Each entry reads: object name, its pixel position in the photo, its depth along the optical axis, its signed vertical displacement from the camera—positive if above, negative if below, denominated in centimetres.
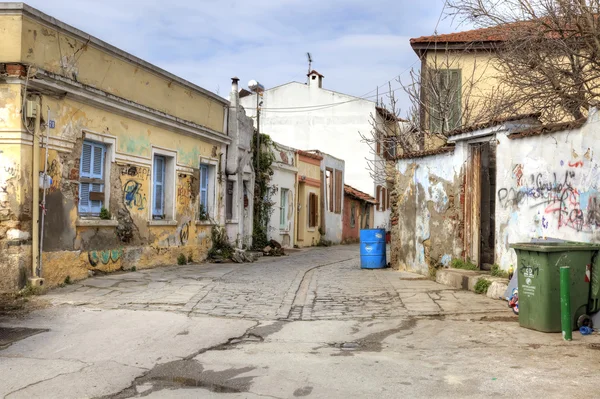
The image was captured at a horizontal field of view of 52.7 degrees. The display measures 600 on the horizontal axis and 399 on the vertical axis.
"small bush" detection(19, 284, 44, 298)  950 -109
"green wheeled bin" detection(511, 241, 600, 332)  725 -65
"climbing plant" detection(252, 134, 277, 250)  2106 +115
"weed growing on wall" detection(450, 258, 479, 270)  1195 -76
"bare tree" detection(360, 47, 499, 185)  1964 +439
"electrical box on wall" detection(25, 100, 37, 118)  985 +186
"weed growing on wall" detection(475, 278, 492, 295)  1020 -100
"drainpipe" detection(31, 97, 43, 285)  997 +34
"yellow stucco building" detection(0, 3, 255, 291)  984 +137
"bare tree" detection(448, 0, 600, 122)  912 +293
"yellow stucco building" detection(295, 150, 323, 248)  2664 +120
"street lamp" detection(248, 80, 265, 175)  2006 +457
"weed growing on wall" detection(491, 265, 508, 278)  1051 -80
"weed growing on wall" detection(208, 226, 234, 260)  1741 -65
